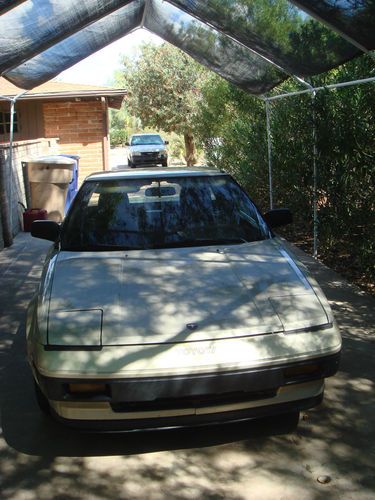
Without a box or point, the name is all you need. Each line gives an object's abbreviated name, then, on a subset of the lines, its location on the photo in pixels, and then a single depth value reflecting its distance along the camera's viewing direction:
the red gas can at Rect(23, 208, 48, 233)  10.48
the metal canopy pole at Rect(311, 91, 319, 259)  7.25
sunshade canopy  5.30
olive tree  27.78
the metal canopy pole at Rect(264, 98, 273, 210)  9.93
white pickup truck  26.67
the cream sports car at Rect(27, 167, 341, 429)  2.84
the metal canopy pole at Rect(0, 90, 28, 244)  9.13
